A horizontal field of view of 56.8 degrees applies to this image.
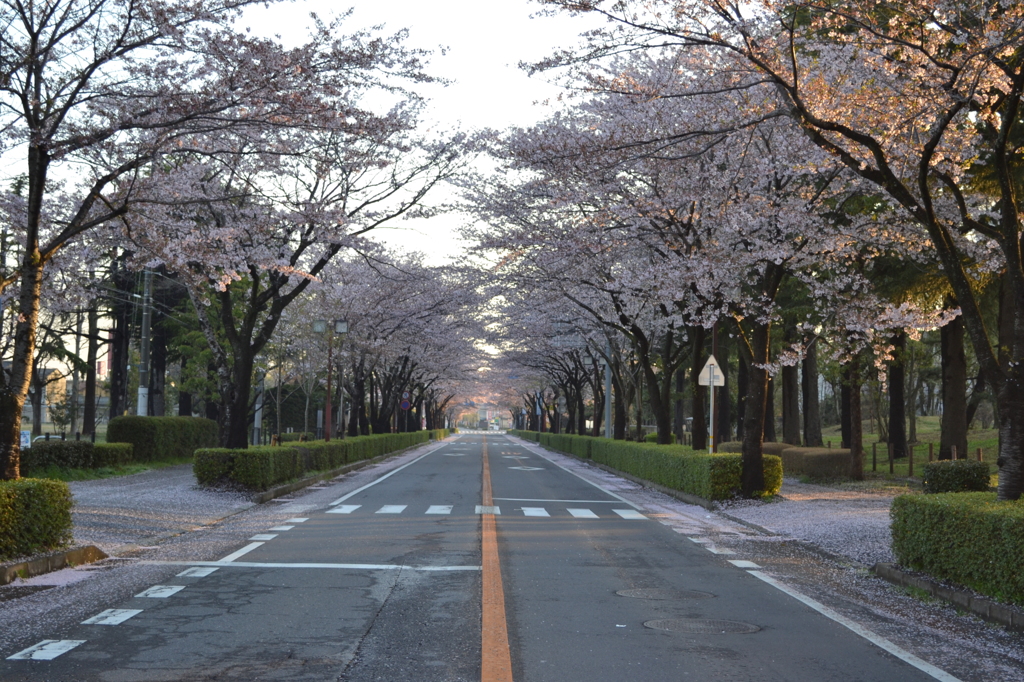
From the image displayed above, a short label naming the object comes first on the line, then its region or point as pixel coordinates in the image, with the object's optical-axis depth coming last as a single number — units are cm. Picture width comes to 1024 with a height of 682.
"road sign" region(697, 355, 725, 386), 2236
